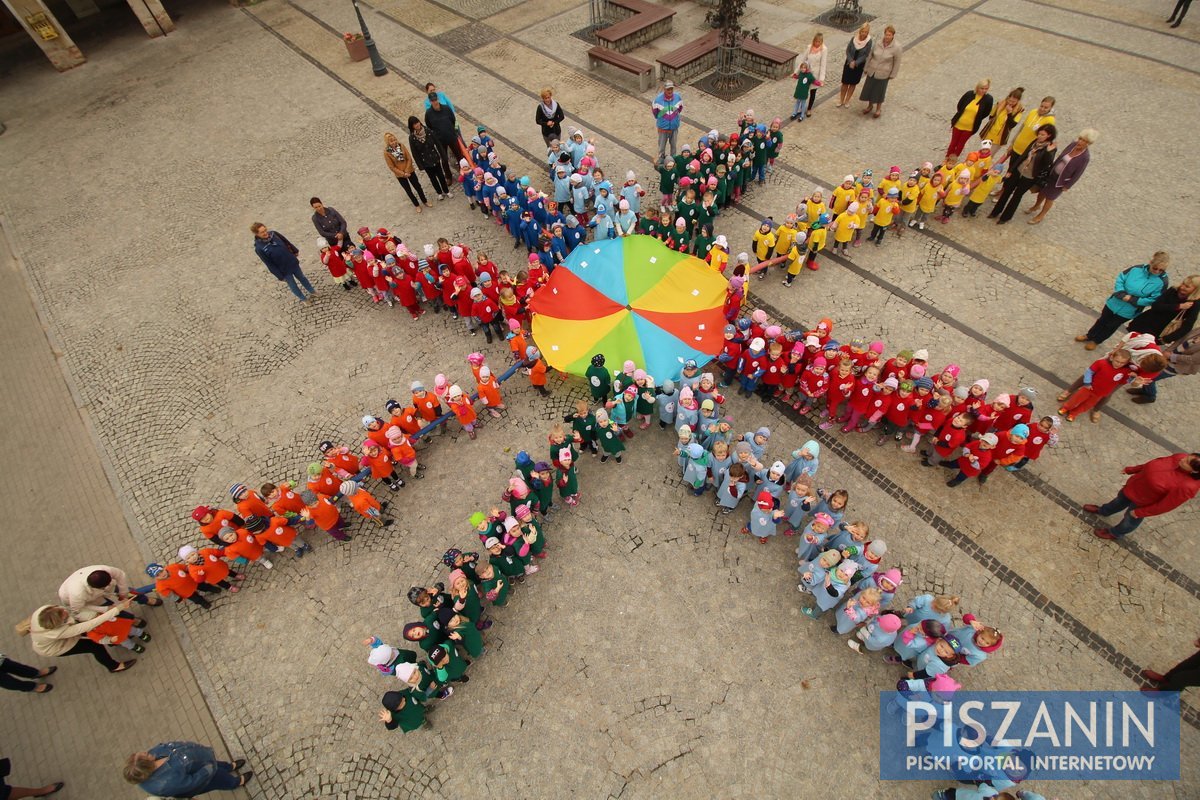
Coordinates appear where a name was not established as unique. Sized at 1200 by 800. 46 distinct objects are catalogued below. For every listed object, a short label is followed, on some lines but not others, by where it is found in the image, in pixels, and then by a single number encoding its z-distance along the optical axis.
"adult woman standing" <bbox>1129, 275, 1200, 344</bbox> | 8.16
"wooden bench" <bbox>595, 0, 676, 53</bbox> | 17.58
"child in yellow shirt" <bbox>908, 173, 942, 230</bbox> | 11.37
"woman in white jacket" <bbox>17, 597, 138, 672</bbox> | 6.99
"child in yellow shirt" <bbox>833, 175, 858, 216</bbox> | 11.05
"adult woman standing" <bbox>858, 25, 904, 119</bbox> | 13.71
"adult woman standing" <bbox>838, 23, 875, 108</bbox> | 14.08
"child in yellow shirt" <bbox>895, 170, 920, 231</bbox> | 11.31
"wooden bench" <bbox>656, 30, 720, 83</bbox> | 16.33
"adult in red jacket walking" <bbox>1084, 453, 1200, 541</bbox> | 6.74
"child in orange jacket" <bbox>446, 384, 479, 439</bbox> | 8.87
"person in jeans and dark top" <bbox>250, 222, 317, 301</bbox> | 10.59
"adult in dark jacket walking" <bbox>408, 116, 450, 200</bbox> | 12.45
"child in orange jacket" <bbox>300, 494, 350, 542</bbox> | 7.98
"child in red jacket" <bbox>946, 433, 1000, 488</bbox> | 7.52
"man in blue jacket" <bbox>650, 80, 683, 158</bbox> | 12.62
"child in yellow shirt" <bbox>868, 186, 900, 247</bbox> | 11.17
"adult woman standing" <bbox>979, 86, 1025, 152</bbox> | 11.95
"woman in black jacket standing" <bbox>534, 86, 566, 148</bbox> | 13.16
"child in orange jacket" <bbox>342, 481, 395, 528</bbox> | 7.98
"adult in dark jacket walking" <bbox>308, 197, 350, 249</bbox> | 11.23
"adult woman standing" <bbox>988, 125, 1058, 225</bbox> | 10.68
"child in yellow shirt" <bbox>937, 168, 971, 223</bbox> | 11.50
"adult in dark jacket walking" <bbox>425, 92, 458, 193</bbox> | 12.90
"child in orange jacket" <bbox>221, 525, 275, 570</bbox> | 7.90
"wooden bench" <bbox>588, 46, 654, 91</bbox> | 16.38
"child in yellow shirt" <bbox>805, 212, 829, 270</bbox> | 10.80
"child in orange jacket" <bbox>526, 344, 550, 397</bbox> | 9.52
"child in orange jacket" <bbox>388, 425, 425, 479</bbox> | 8.47
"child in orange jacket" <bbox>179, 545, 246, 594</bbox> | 7.66
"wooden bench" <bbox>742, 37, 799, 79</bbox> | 16.27
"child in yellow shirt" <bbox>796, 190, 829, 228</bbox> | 10.86
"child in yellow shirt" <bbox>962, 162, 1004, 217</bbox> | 11.46
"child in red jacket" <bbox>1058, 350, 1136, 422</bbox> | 8.12
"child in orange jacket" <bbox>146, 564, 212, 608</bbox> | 7.64
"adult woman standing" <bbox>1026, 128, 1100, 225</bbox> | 10.35
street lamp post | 17.61
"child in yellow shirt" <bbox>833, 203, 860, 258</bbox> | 11.05
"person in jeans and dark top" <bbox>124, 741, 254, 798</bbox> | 5.80
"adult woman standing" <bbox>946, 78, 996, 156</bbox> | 12.31
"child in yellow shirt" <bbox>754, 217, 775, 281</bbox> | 10.73
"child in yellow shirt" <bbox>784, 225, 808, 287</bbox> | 10.28
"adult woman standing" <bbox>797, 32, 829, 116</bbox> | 13.90
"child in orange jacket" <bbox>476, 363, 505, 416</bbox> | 9.16
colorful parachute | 9.25
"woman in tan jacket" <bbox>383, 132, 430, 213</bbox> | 12.27
